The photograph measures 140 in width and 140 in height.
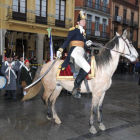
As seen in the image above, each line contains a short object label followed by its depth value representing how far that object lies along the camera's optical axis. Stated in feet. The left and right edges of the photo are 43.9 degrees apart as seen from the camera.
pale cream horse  13.85
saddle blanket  14.75
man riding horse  13.84
